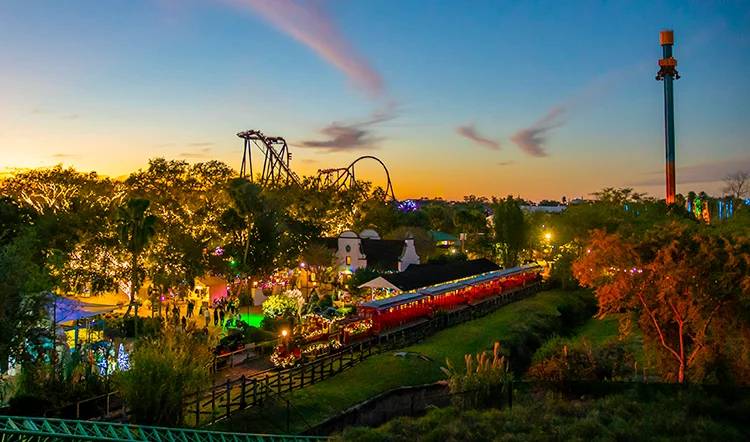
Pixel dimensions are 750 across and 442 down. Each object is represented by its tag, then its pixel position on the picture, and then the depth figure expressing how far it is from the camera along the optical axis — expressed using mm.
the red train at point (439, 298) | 30328
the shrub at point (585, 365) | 20984
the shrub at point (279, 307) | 29003
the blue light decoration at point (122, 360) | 17625
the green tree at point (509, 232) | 63281
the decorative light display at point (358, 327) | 27844
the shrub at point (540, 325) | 30172
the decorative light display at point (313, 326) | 26141
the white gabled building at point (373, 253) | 55406
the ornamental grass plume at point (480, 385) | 18109
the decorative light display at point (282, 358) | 22891
